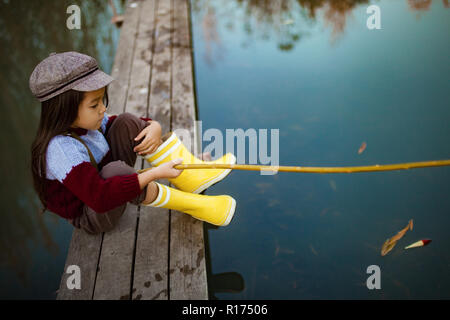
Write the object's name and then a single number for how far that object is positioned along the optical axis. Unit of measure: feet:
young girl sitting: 4.15
